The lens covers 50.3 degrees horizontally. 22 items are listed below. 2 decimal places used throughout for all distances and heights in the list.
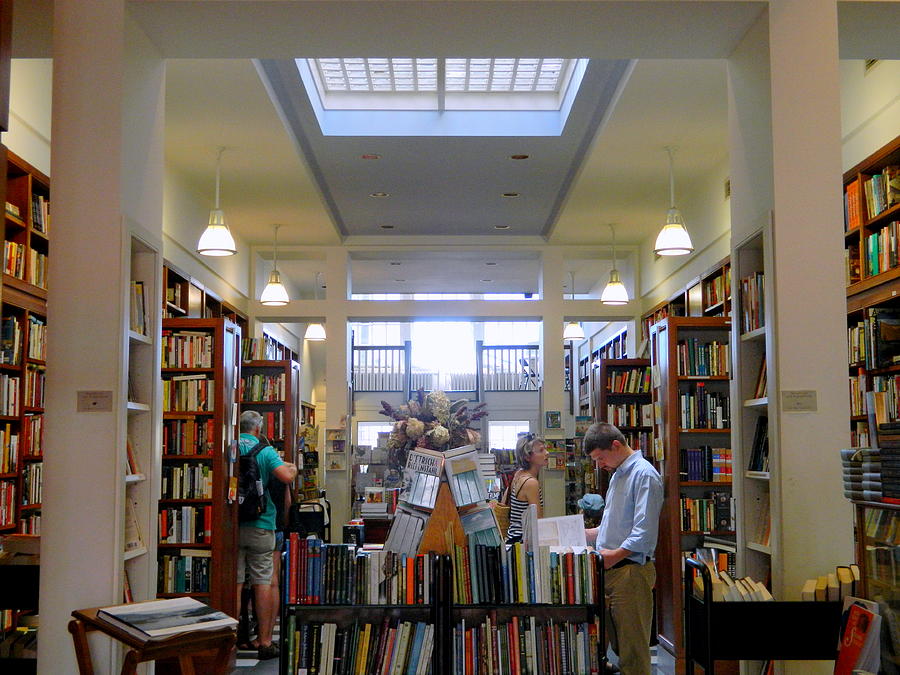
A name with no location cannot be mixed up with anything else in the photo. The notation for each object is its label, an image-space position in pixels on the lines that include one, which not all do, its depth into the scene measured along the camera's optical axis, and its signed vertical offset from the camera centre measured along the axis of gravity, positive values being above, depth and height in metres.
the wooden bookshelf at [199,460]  7.13 -0.32
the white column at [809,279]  4.05 +0.59
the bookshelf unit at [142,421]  4.39 -0.01
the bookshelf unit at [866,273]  5.61 +0.86
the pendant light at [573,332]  15.48 +1.39
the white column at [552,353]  11.20 +0.77
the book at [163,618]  3.24 -0.69
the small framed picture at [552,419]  11.36 -0.02
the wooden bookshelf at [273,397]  10.09 +0.23
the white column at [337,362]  11.19 +0.67
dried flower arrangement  5.95 -0.04
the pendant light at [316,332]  16.05 +1.45
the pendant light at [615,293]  10.47 +1.35
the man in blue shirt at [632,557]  5.12 -0.75
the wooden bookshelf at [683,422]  7.23 -0.04
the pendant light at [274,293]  10.45 +1.38
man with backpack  7.25 -0.80
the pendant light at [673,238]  7.80 +1.45
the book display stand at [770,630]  3.55 -0.80
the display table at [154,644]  3.14 -0.76
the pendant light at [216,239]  7.78 +1.47
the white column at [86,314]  3.96 +0.45
